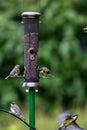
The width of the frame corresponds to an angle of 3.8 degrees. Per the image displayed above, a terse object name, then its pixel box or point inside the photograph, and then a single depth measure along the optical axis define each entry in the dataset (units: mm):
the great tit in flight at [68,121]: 8925
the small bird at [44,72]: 10158
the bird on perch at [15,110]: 9861
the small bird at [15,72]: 10325
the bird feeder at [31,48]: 10222
